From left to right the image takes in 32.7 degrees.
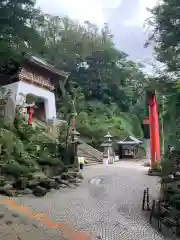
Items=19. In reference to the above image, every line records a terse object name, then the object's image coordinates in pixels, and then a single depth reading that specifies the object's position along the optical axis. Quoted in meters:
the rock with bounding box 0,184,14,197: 10.71
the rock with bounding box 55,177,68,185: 13.59
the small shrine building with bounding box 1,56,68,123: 24.05
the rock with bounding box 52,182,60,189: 12.77
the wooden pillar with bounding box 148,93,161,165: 20.27
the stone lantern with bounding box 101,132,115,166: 24.99
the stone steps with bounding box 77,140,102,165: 24.62
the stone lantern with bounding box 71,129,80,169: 16.66
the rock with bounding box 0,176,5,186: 11.23
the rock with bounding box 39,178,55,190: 12.41
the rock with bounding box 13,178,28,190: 11.68
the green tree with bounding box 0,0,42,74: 11.19
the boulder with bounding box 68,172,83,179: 15.05
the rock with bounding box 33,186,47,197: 11.40
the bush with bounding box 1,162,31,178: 12.04
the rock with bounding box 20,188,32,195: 11.33
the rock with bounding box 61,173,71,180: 14.39
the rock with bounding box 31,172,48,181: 12.48
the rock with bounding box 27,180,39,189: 11.86
